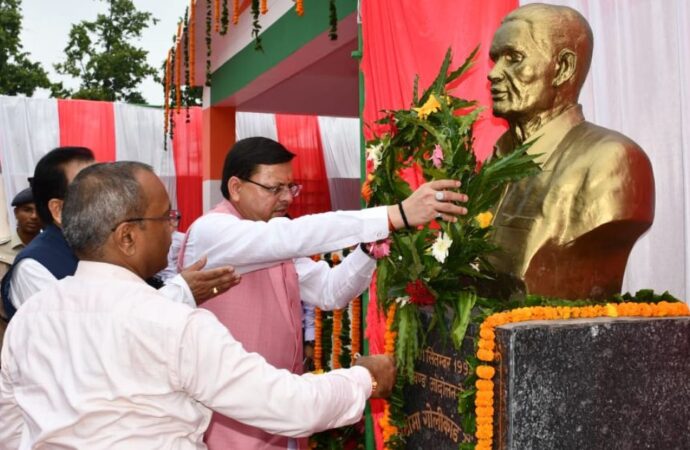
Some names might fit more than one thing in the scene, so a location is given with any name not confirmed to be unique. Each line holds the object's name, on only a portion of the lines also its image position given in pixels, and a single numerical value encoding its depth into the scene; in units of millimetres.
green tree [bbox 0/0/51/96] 20734
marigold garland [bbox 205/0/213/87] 8040
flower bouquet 1786
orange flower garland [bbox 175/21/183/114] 8953
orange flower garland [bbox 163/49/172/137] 9461
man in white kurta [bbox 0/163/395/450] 1349
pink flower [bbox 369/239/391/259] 2002
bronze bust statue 1812
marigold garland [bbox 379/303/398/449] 2041
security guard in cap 3992
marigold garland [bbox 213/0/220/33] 7207
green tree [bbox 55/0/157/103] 22812
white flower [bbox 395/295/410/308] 1965
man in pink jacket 2152
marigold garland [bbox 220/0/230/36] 7143
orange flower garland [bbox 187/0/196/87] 8219
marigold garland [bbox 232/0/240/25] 6766
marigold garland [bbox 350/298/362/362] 4594
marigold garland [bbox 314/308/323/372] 5145
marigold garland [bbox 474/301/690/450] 1614
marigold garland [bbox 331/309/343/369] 4879
